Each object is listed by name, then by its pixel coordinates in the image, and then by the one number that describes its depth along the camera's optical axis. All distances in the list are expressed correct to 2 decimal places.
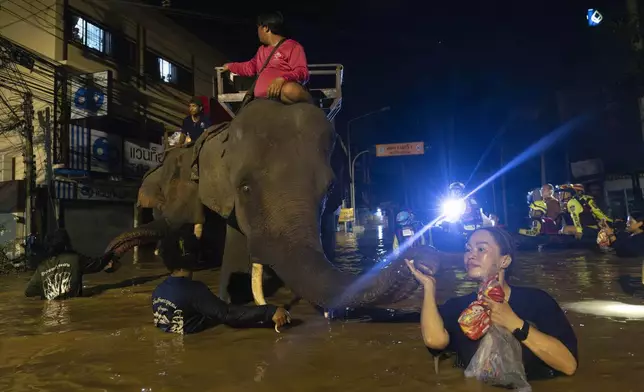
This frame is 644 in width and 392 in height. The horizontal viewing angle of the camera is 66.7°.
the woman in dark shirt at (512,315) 2.71
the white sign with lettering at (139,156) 17.83
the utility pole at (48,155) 15.41
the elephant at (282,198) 3.54
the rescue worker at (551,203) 13.34
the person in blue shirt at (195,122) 8.23
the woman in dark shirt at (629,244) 9.63
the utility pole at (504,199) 25.43
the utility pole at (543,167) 22.43
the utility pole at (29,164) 14.31
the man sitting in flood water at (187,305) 4.50
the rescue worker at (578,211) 12.60
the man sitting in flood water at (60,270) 7.18
